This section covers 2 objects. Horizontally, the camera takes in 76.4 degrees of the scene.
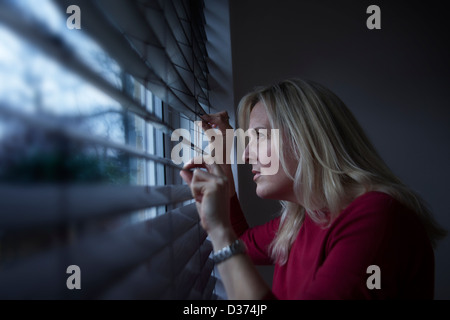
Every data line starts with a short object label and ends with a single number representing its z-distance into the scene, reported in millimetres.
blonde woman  643
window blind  297
